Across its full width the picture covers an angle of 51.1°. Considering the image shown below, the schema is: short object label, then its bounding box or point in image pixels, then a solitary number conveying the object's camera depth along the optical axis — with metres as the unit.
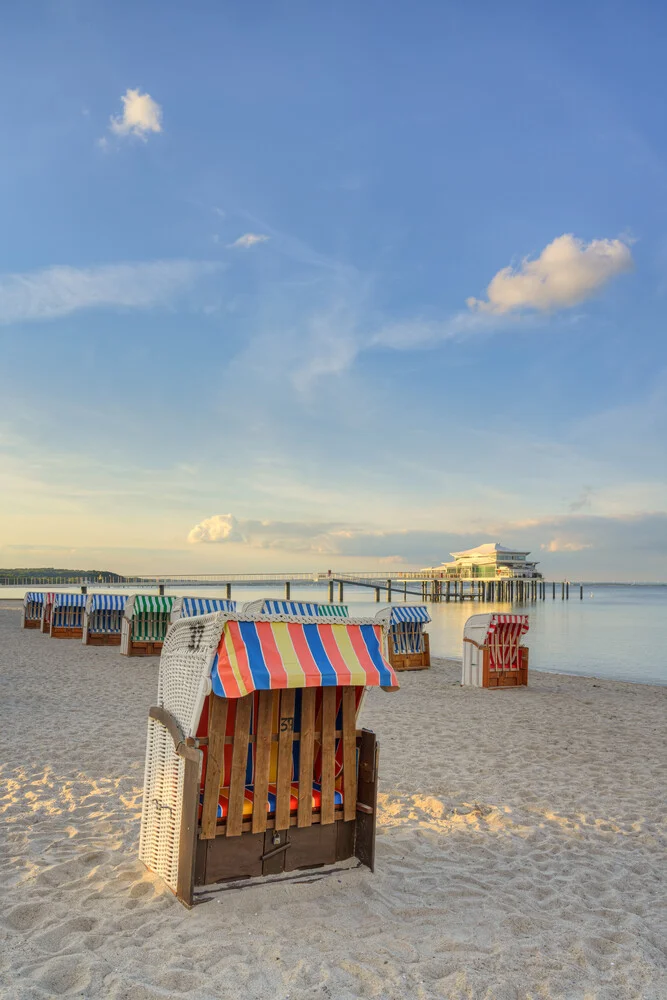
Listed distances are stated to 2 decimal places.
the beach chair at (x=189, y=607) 16.15
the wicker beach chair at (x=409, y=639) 15.45
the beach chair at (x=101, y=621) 19.20
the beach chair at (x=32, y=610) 25.23
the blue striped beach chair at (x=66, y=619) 21.48
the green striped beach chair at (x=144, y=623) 16.81
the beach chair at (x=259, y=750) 3.60
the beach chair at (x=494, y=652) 13.04
